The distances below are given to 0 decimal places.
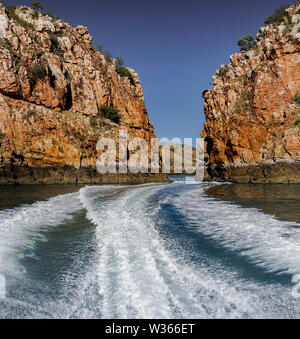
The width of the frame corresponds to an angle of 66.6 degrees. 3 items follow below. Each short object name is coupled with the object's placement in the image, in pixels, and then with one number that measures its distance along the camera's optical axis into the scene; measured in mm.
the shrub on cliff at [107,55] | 45759
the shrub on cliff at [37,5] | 35438
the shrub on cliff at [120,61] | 48756
